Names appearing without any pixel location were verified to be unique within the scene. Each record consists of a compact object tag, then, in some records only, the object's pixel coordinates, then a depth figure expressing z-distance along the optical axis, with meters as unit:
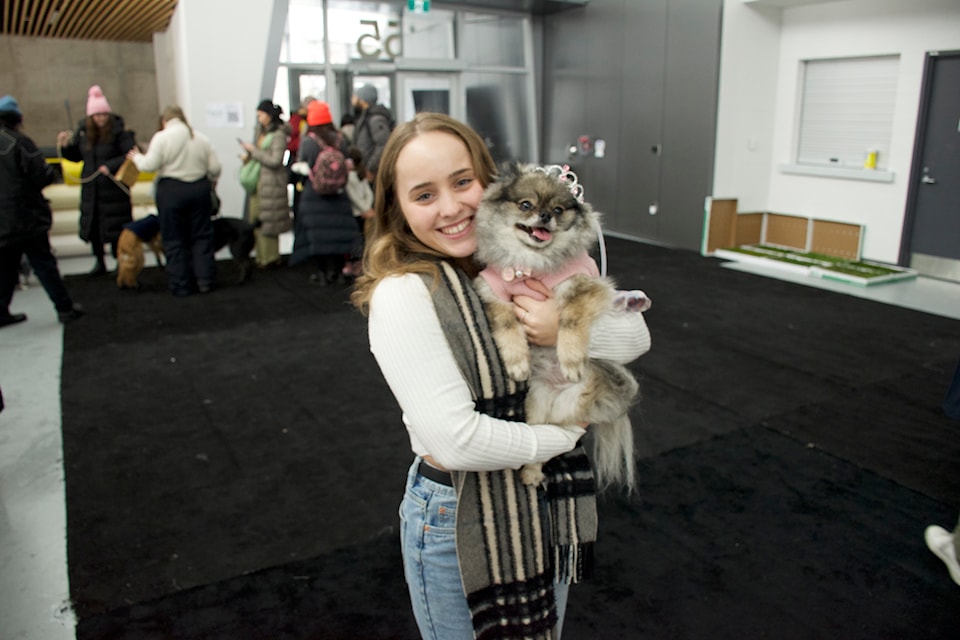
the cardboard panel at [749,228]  8.78
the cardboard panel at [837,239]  7.90
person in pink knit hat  6.59
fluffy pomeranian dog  1.34
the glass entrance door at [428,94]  10.28
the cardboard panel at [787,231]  8.52
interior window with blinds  7.53
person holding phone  7.02
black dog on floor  7.17
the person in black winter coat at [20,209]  5.20
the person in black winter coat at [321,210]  6.52
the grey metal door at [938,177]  6.95
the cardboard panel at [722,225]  8.62
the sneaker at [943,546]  2.58
